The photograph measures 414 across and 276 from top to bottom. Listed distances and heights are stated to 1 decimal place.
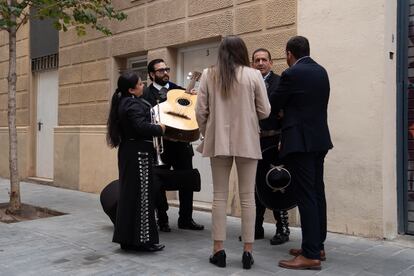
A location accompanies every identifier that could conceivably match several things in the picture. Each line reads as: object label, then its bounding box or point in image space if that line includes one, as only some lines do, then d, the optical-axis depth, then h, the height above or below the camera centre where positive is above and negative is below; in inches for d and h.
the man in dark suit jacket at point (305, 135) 162.2 +1.1
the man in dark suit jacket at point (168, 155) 214.2 -7.3
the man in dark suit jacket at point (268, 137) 191.9 +0.5
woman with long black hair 181.0 -11.2
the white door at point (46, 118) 418.3 +17.1
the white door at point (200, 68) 291.4 +42.2
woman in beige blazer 160.2 +4.3
